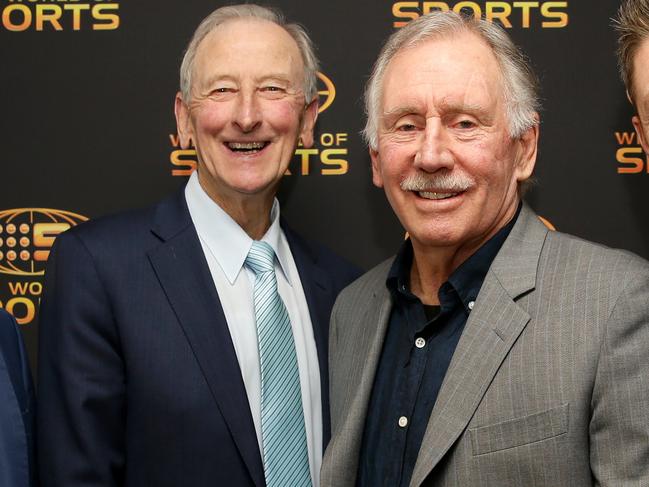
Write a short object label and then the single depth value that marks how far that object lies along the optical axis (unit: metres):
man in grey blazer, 1.49
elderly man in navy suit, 1.91
